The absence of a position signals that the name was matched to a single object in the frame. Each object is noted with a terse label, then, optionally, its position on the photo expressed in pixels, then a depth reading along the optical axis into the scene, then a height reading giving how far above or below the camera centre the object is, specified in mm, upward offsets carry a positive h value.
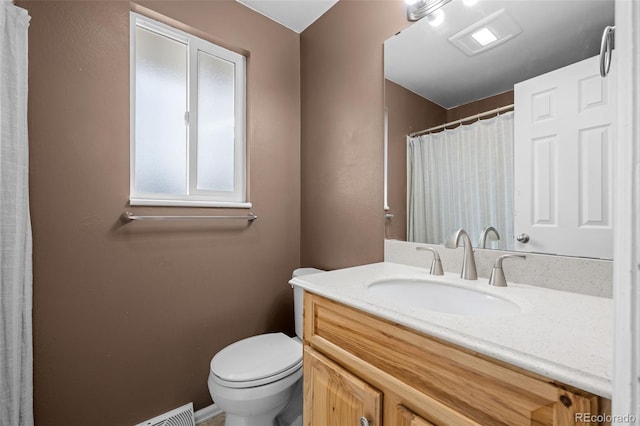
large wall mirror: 847 +321
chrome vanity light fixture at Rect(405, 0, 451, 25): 1192 +903
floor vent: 1382 -1033
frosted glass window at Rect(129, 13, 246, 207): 1471 +534
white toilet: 1138 -693
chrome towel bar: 1302 -23
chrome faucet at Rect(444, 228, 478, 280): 1017 -171
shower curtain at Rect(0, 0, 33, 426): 992 -67
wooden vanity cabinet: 484 -371
